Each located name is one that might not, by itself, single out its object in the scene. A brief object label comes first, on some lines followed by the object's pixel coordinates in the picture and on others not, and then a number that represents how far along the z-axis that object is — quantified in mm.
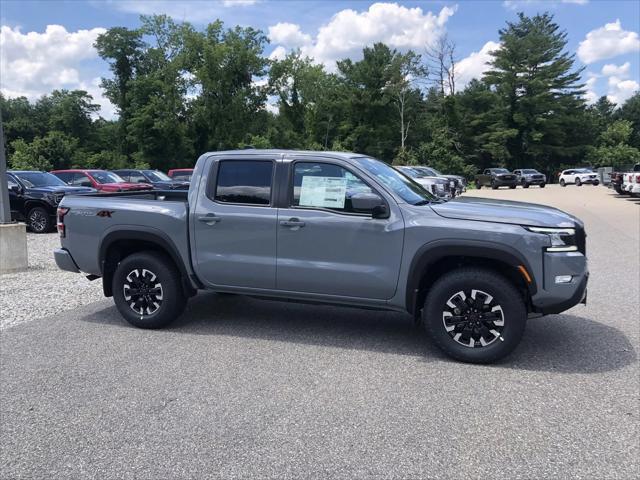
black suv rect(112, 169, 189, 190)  21780
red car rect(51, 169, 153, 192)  17562
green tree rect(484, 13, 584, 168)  67938
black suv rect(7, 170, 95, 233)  14797
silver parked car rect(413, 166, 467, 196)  26242
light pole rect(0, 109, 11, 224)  9398
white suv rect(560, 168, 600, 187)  47844
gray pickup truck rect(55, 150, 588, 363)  4625
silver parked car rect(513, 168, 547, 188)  46000
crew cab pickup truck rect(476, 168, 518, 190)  44031
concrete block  9242
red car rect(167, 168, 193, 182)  27000
